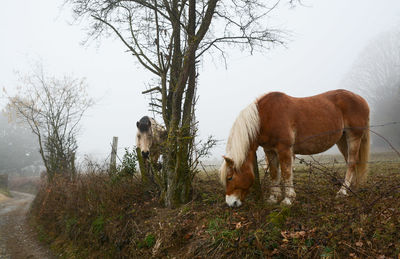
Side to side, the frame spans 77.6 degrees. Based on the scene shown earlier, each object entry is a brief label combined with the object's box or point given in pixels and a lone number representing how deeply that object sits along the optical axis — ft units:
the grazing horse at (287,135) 13.23
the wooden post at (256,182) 14.20
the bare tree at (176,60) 15.80
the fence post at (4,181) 75.20
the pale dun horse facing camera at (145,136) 22.77
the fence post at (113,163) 19.95
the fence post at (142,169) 18.12
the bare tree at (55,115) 41.14
